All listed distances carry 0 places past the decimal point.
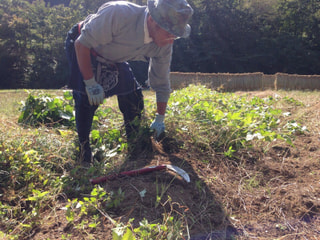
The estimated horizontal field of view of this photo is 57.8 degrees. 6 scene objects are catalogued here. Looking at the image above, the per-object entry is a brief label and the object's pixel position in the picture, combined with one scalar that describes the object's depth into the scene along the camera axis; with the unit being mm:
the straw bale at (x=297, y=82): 11523
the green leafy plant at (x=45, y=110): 3258
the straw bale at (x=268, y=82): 11375
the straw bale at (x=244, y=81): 11328
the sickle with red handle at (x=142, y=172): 1932
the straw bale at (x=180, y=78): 11026
